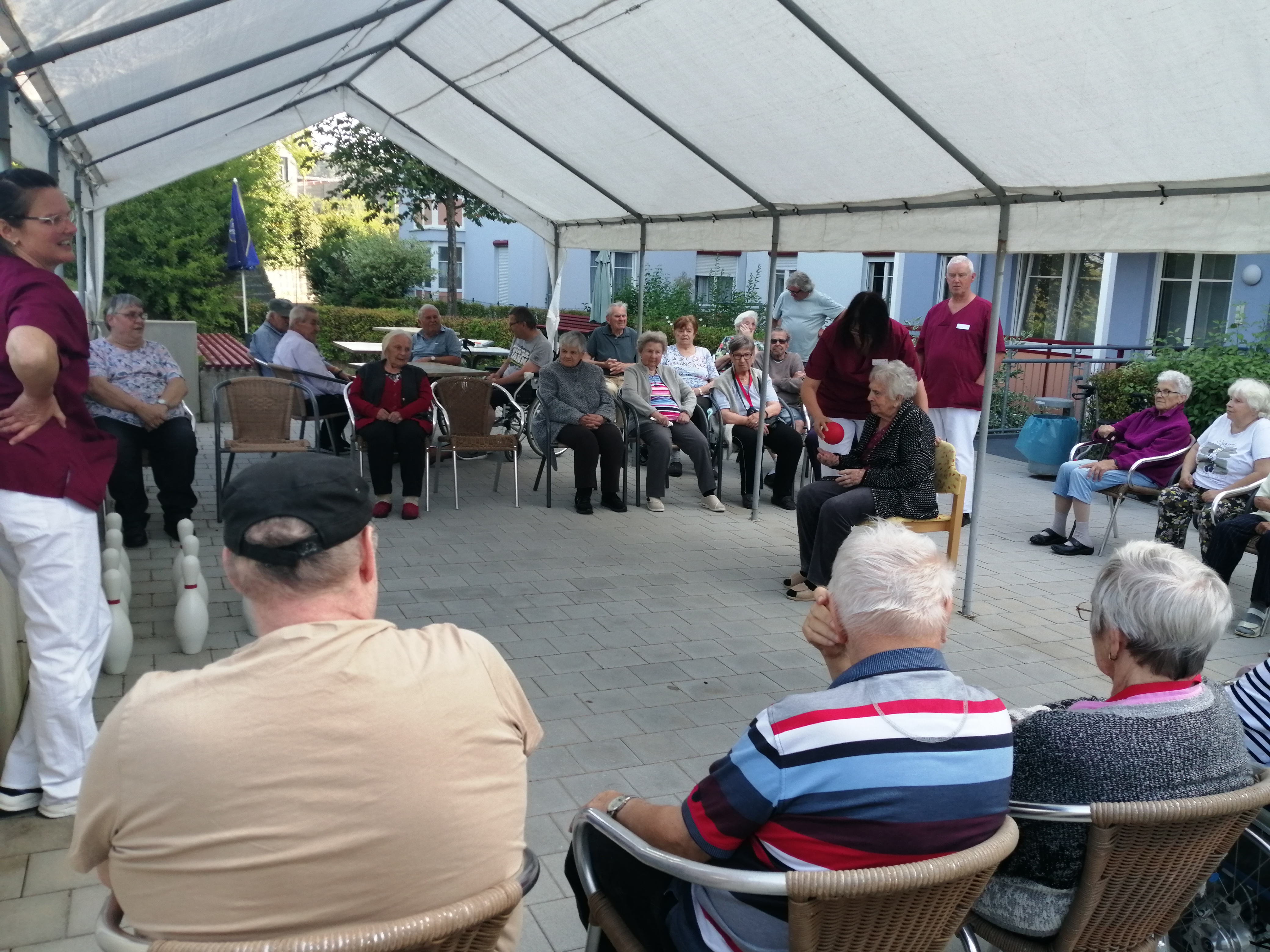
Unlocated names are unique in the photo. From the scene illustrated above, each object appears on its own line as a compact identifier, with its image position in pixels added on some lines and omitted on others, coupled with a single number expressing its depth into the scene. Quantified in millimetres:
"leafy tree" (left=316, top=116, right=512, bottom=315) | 18125
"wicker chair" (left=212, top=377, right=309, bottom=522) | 6758
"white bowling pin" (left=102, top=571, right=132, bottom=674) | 3914
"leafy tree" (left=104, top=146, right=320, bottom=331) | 17062
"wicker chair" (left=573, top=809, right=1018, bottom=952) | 1502
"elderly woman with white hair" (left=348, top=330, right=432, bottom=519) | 7059
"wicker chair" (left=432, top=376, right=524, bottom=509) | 7410
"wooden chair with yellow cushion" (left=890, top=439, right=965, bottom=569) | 5320
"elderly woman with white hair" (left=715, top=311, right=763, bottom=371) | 9227
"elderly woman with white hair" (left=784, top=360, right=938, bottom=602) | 5090
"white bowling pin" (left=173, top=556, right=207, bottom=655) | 4258
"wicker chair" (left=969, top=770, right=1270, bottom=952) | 1780
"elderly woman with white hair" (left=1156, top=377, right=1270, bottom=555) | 5797
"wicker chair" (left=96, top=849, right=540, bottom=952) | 1242
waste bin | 9625
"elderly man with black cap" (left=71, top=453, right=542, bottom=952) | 1313
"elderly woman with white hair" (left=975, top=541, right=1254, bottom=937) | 1871
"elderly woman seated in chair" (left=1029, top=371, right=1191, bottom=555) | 6668
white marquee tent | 3795
